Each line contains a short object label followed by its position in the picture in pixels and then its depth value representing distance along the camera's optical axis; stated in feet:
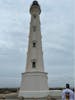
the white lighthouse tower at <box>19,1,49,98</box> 62.90
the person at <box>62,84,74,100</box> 16.67
